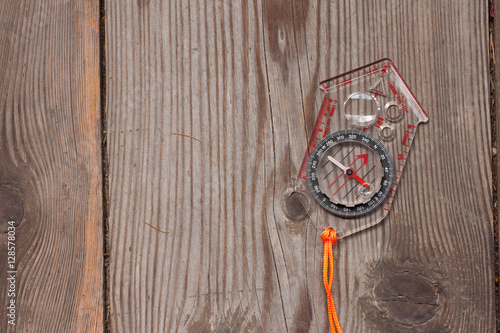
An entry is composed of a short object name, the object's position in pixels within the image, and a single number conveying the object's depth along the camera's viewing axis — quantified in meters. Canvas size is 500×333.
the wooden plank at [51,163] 0.62
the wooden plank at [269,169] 0.61
